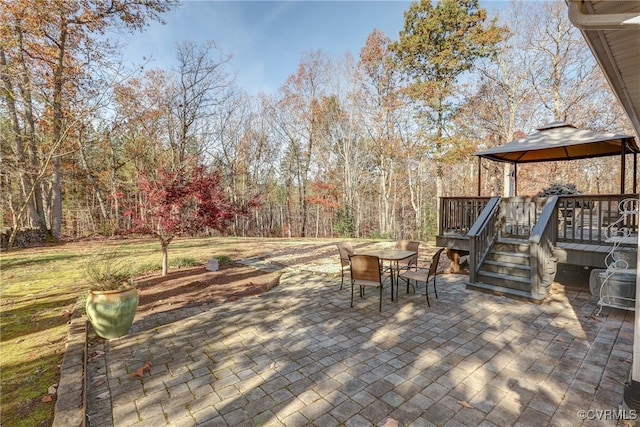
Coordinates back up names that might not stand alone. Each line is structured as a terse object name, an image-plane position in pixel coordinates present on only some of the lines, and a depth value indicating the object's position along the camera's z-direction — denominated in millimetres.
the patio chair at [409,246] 5656
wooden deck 4797
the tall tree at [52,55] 9602
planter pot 3414
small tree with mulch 5746
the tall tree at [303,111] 18984
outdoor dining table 4822
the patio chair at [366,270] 4289
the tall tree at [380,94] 16156
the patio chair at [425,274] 4488
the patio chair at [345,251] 5738
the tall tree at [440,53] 13289
